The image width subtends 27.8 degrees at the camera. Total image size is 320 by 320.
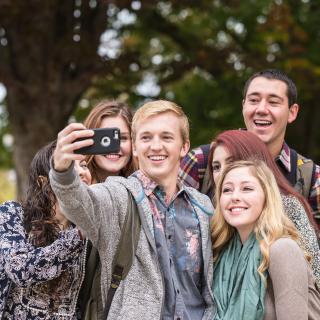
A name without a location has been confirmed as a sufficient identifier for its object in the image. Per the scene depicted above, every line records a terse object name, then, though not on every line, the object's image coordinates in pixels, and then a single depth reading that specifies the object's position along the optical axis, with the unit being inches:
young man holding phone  107.7
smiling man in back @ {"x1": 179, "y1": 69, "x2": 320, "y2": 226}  162.9
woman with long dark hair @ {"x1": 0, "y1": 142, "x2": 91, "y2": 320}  124.5
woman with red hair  133.8
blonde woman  119.6
